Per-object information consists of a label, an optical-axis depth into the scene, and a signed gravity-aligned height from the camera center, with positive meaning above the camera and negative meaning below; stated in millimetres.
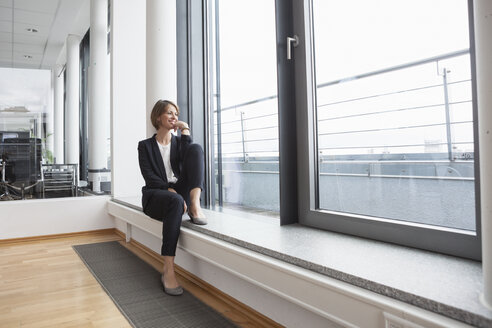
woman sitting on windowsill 1943 -38
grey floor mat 1574 -677
